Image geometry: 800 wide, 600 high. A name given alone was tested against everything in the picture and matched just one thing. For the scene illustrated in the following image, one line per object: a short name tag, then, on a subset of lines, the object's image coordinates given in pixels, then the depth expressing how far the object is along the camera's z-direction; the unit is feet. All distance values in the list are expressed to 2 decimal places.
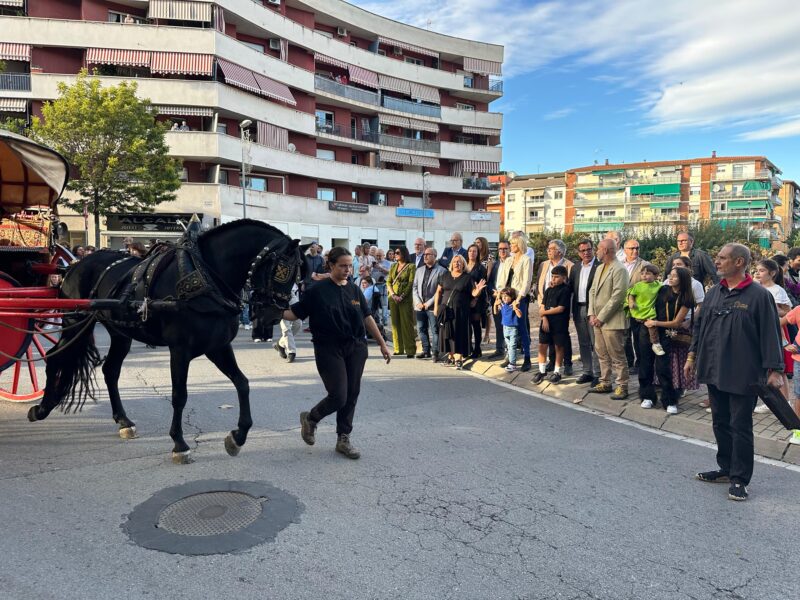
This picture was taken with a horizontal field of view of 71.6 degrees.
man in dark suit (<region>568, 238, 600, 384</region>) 25.62
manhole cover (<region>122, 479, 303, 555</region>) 11.30
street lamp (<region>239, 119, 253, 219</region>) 93.53
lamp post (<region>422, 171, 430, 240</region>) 137.82
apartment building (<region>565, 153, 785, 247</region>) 288.30
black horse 15.08
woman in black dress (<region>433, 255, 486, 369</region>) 30.53
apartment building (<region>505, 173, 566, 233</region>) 305.94
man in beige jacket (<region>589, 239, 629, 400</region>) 22.90
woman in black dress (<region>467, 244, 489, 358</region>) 31.45
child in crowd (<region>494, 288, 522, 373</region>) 28.04
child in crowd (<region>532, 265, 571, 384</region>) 25.77
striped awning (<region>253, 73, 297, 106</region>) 103.35
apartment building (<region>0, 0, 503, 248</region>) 90.43
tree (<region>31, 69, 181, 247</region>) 71.46
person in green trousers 34.50
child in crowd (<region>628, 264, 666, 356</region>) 21.70
